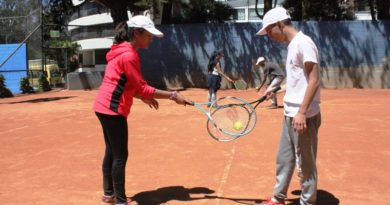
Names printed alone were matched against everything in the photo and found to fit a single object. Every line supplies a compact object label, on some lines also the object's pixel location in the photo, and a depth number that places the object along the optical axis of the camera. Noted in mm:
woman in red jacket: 4523
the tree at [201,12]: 26080
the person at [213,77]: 13502
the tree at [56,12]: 26294
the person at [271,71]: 11820
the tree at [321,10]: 25867
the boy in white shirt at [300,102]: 4102
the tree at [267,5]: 24264
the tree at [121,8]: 22500
